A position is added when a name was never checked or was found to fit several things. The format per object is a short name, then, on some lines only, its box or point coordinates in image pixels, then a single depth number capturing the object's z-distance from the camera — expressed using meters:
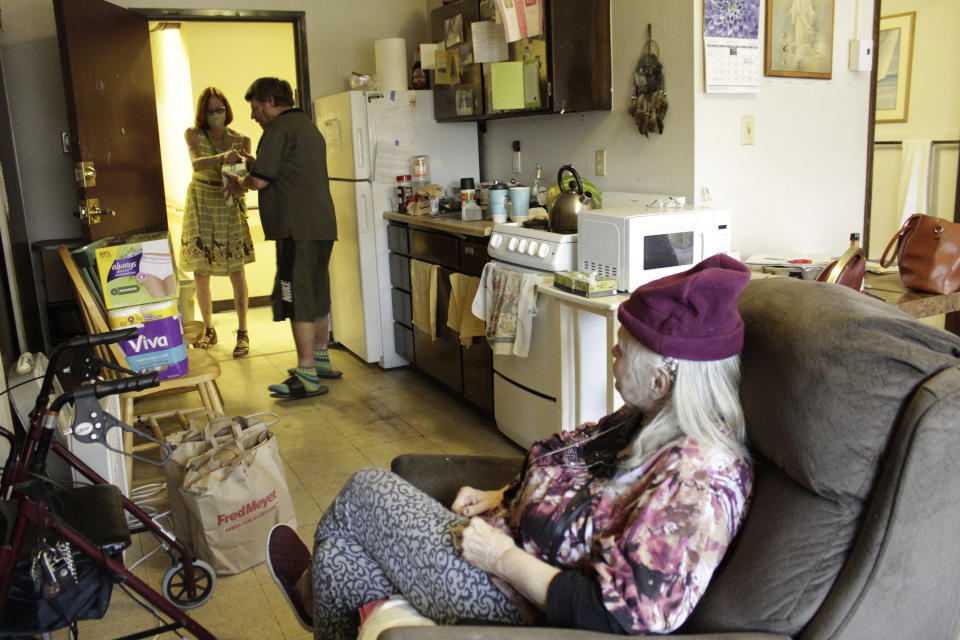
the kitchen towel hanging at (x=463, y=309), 3.44
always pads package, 2.58
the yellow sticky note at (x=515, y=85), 3.44
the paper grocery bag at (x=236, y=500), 2.31
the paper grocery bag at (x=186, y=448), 2.44
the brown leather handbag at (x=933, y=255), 2.56
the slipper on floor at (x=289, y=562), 1.73
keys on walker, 1.54
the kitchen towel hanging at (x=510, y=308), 2.88
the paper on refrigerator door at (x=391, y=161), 4.31
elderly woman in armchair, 1.19
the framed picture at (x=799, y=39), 2.99
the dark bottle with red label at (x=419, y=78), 4.51
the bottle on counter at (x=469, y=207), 3.87
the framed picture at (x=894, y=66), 4.46
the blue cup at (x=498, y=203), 3.45
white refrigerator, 4.29
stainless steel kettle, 2.92
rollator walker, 1.57
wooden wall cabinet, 3.22
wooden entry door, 3.54
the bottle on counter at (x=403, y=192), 4.27
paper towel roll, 4.45
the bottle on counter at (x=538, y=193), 3.84
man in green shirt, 3.92
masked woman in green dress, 4.91
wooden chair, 2.61
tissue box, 2.57
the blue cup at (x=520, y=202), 3.34
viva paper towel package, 2.63
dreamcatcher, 3.04
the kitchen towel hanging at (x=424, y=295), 3.86
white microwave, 2.55
